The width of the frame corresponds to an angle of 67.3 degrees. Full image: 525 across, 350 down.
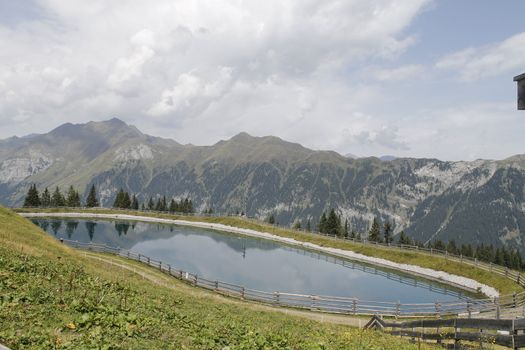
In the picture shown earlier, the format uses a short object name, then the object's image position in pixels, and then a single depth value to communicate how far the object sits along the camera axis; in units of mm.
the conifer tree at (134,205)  184300
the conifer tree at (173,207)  183625
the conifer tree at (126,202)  181025
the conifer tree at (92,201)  175750
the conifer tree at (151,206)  187700
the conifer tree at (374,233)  136450
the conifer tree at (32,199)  162125
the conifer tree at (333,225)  138112
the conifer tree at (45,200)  168375
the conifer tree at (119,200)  180875
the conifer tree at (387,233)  134412
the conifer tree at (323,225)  139625
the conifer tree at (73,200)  173250
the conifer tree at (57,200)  168912
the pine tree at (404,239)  138275
